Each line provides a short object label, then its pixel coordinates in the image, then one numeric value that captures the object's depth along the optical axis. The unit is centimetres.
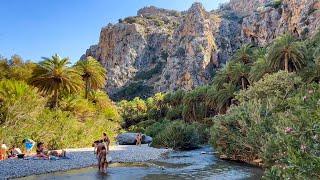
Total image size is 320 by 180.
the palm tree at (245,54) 3144
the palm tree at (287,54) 2525
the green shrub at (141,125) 4212
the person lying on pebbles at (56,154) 1530
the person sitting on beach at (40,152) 1448
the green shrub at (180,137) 2328
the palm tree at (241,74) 2955
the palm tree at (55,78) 2403
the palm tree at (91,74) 2935
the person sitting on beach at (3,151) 1412
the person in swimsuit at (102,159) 1192
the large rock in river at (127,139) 2794
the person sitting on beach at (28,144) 1600
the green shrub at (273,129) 448
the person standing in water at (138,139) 2674
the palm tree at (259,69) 2621
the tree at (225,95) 2988
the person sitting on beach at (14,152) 1473
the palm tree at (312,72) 2172
